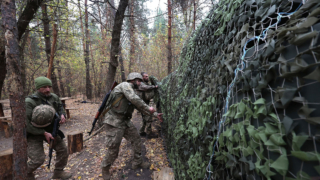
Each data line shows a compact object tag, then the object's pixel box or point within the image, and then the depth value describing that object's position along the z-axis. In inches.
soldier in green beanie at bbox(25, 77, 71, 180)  105.2
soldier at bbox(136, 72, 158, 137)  201.5
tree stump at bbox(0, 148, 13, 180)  103.6
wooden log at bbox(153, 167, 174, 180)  109.1
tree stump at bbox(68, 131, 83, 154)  168.9
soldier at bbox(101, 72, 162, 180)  121.3
